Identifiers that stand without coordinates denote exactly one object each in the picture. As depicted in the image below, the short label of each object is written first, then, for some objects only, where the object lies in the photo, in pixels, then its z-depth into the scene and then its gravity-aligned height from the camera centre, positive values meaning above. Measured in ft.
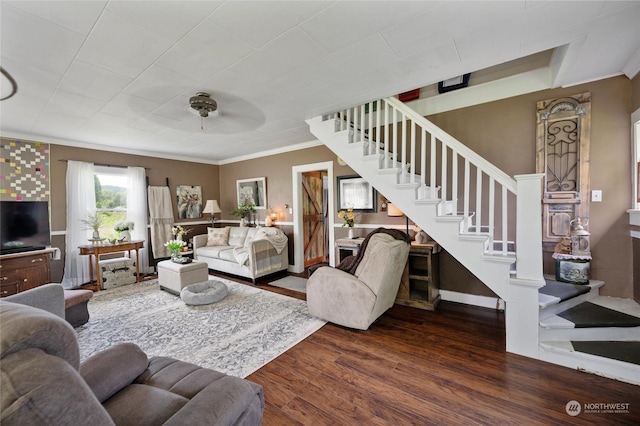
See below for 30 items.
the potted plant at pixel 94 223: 14.35 -0.59
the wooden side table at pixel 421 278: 10.51 -3.07
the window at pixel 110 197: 15.71 +1.02
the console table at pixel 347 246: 12.67 -1.95
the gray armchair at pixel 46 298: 5.70 -2.03
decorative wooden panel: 8.73 +1.60
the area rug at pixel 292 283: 13.83 -4.34
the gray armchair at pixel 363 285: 8.47 -2.73
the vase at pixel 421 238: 11.06 -1.38
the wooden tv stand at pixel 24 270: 10.80 -2.55
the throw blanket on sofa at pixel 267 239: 14.70 -2.11
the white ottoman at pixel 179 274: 12.30 -3.20
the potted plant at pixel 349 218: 13.69 -0.54
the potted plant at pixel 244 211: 18.97 -0.06
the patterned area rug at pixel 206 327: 7.64 -4.31
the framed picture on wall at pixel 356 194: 13.94 +0.78
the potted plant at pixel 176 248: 12.98 -1.90
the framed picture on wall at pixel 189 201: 19.40 +0.80
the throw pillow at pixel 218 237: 18.05 -1.91
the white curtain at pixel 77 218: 14.30 -0.27
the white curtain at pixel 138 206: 16.78 +0.41
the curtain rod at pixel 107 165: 15.51 +3.01
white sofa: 14.64 -2.57
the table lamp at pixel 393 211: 11.53 -0.17
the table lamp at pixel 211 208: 19.67 +0.22
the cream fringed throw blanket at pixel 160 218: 17.69 -0.44
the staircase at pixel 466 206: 7.22 +0.00
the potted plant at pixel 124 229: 15.10 -1.01
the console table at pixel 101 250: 13.67 -2.10
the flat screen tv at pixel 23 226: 11.62 -0.57
